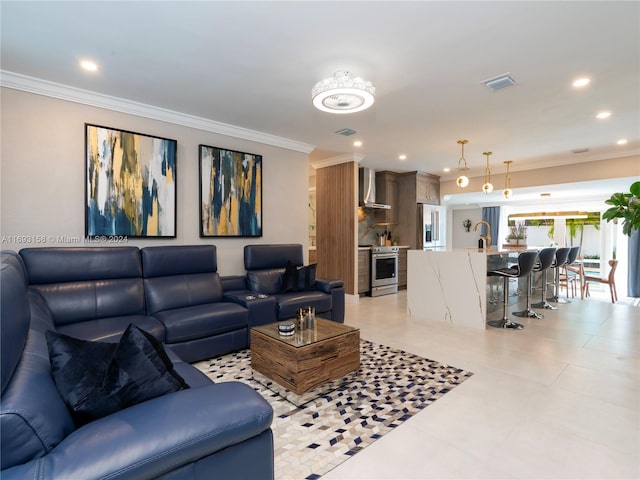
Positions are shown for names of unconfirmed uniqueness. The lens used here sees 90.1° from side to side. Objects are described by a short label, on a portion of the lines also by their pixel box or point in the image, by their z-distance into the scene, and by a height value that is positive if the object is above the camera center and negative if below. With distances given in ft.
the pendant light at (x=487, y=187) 17.70 +2.75
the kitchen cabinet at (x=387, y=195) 23.45 +3.09
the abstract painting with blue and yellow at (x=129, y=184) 10.68 +1.86
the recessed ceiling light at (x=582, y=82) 9.51 +4.68
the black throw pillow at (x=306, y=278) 13.62 -1.80
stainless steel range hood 22.15 +3.38
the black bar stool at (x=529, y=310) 15.16 -3.56
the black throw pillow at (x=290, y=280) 13.44 -1.85
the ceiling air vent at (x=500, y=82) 9.30 +4.63
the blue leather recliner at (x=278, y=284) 12.80 -2.02
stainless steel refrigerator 23.36 +0.74
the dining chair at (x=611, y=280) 19.97 -2.87
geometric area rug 5.81 -3.94
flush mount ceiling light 8.41 +3.90
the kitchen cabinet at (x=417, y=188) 23.32 +3.64
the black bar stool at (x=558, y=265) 17.38 -1.55
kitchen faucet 15.62 -0.28
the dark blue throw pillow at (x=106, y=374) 3.63 -1.66
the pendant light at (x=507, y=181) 19.52 +3.68
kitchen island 13.37 -2.25
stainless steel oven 20.83 -2.29
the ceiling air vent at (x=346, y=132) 14.35 +4.79
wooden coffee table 7.57 -3.00
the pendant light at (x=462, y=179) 15.81 +2.89
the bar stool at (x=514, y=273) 13.21 -1.56
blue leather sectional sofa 2.86 -2.02
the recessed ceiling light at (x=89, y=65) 8.67 +4.73
